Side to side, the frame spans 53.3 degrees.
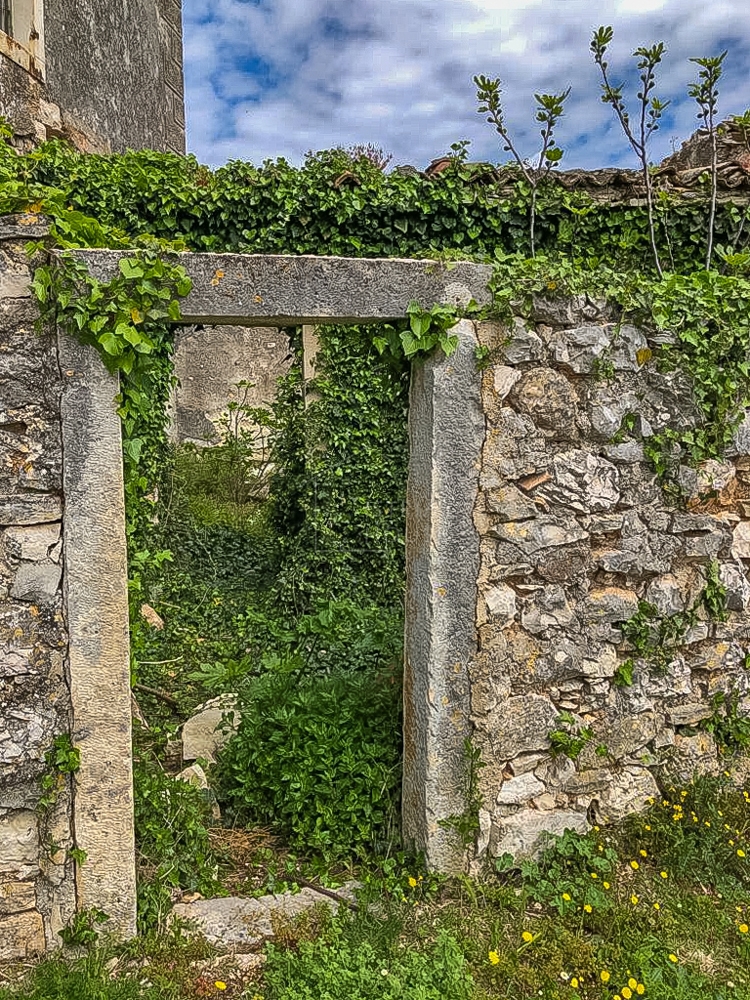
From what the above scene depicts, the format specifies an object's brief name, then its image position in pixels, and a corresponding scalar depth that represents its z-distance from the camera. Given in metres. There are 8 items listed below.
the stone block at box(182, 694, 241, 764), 4.04
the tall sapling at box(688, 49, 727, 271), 3.79
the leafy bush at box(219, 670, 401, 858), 3.35
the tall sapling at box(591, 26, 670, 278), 3.74
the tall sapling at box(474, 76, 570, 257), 3.63
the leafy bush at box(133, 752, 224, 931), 3.04
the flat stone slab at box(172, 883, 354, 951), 2.89
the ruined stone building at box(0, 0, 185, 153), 6.08
